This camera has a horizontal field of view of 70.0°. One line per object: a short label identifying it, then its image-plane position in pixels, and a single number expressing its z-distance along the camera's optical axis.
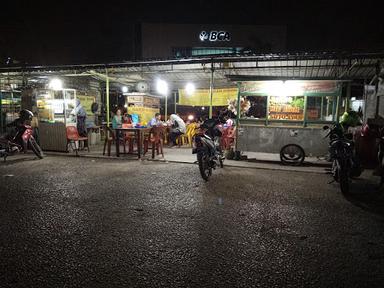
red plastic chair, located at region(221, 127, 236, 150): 12.43
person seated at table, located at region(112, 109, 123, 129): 13.08
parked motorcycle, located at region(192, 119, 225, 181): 7.44
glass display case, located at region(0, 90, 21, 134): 15.98
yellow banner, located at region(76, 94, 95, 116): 15.25
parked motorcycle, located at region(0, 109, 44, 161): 10.12
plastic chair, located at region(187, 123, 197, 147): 15.52
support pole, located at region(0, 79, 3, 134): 14.77
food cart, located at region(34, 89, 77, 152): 12.07
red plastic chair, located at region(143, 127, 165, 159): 11.07
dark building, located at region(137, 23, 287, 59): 30.56
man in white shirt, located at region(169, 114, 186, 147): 13.94
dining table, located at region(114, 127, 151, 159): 10.81
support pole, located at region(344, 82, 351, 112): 11.05
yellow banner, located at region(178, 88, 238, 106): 14.90
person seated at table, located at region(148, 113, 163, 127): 13.05
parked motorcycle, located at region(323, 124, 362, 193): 6.46
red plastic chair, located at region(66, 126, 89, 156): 11.73
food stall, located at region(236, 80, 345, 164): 9.98
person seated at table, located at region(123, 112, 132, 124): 14.23
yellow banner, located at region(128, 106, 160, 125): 15.83
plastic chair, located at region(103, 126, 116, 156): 11.33
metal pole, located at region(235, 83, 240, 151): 10.72
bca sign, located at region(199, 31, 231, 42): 30.56
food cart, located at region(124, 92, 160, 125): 15.77
